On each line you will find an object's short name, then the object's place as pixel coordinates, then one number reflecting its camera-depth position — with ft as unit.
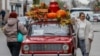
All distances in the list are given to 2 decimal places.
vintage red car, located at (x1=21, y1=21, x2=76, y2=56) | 45.85
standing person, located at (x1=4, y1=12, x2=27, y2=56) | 44.78
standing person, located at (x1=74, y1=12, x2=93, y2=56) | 51.06
